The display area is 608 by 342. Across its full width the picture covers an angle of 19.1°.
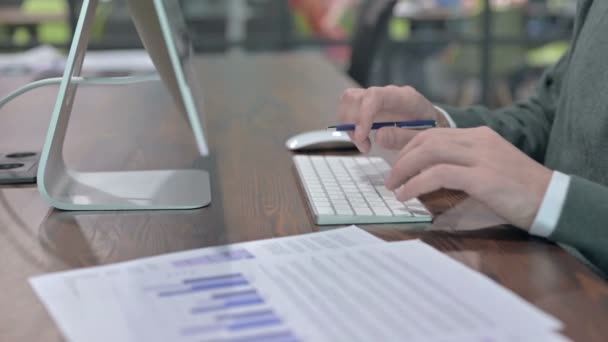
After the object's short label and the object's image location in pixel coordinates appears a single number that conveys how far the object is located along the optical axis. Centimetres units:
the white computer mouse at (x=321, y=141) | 220
